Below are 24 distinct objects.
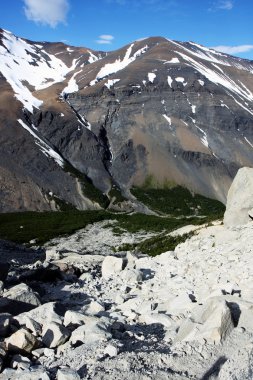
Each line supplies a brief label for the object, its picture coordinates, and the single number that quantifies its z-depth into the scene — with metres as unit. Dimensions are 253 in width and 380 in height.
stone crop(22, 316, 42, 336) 14.96
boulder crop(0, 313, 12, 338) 14.72
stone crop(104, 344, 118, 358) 13.25
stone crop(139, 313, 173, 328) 16.62
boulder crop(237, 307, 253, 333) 15.52
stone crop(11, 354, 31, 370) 12.71
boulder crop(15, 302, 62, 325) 15.74
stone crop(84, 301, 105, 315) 18.36
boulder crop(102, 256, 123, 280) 25.62
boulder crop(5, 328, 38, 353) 13.72
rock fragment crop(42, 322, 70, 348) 14.33
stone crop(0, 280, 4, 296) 19.48
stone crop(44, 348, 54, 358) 13.67
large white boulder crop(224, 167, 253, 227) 37.44
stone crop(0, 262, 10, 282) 22.87
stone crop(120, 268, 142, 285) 23.17
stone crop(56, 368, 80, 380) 11.73
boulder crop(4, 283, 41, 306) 18.00
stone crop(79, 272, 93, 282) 24.78
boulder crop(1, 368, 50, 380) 11.77
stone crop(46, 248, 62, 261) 38.34
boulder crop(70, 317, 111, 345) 14.28
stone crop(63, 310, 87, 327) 15.66
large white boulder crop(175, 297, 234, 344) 14.55
